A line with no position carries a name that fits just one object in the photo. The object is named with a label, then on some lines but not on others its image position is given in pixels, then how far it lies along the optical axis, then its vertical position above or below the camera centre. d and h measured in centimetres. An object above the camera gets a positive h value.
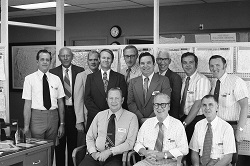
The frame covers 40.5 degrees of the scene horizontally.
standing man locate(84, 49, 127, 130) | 400 -11
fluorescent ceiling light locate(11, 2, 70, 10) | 682 +146
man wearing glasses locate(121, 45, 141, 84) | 418 +17
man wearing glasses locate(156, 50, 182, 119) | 386 -4
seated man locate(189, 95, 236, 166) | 330 -64
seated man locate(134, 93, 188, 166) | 340 -64
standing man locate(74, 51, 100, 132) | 421 -31
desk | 317 -80
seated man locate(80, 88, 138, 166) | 356 -63
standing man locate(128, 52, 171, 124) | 383 -14
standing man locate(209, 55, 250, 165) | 365 -19
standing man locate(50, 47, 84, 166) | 437 -34
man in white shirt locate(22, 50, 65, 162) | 393 -30
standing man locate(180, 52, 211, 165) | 380 -17
